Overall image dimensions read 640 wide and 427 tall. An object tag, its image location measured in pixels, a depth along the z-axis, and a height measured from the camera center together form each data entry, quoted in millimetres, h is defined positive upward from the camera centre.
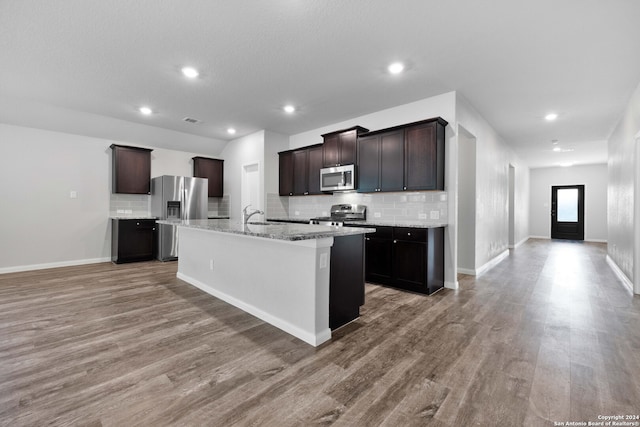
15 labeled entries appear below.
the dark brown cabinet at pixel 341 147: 4859 +1186
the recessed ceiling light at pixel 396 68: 3213 +1662
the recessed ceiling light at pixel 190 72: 3395 +1676
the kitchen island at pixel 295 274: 2371 -572
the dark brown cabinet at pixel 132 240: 5578 -534
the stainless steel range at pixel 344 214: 5074 +8
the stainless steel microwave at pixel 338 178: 4871 +631
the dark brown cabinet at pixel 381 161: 4273 +821
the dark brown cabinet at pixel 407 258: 3707 -579
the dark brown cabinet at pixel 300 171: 5691 +882
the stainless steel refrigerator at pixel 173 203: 5879 +203
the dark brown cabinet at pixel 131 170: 5766 +873
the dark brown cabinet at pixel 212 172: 6887 +997
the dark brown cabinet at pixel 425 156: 3902 +820
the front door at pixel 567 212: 9969 +156
